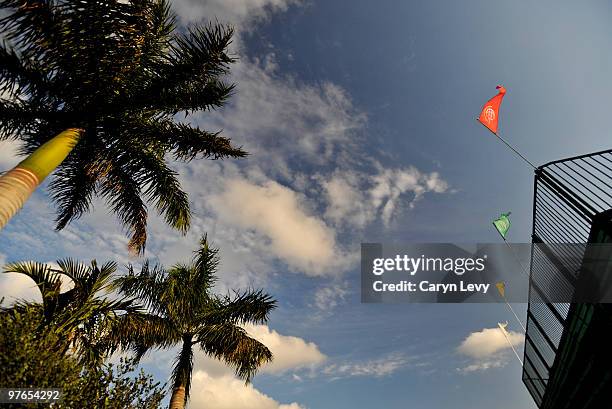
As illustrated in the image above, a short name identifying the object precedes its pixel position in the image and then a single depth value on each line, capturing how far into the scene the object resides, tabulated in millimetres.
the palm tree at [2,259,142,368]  9531
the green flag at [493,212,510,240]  17856
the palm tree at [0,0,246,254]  8430
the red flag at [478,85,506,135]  13953
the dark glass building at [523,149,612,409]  7094
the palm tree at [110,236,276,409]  14641
